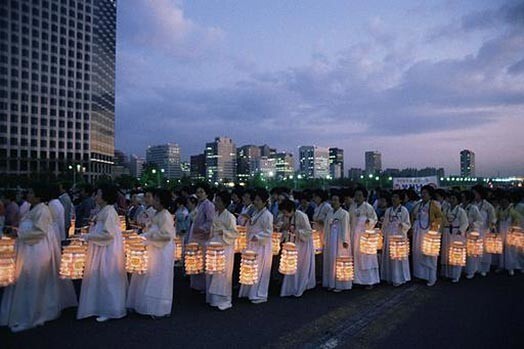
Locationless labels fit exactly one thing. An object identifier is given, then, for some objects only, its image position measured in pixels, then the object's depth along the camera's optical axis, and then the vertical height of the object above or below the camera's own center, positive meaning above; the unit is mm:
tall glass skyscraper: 83688 +19017
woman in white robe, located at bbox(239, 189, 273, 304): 7996 -1433
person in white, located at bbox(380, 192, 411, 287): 9471 -1312
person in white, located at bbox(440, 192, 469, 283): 10086 -1279
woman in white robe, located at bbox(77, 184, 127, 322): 6746 -1636
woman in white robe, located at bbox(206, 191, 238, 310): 7555 -1493
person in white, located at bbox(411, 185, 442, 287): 9758 -1215
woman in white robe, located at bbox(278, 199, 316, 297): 8578 -1472
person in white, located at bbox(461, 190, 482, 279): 10578 -1187
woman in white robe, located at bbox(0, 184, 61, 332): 6363 -1656
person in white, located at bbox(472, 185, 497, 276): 11125 -1194
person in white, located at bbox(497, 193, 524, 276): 11422 -1424
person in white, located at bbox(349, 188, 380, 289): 9250 -1476
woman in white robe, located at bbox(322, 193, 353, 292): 8922 -1429
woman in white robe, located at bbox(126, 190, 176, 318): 6942 -1717
